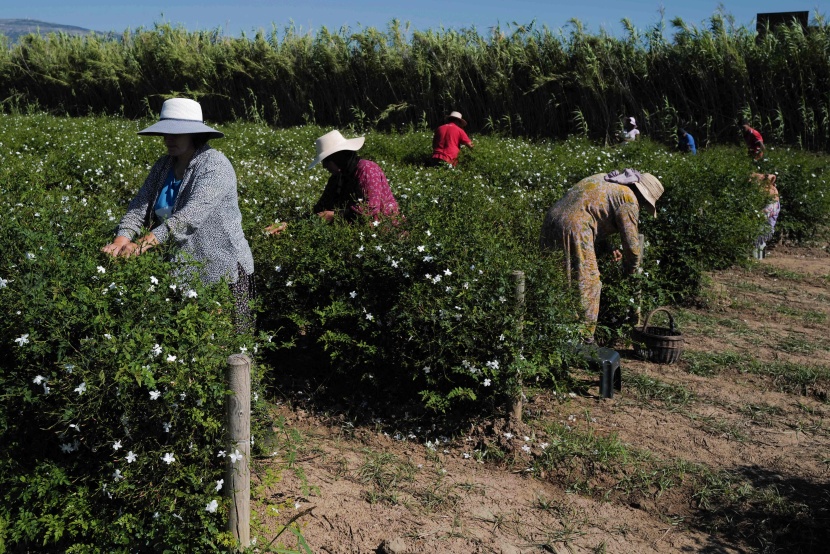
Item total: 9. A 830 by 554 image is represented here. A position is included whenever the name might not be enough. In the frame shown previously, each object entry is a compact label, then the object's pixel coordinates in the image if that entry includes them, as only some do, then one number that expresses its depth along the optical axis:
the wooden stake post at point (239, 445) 2.90
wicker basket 5.92
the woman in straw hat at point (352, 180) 5.31
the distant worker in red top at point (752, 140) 13.00
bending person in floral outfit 5.54
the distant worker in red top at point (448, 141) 12.30
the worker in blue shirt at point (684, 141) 15.61
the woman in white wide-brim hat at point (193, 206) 3.84
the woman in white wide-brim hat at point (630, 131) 16.22
